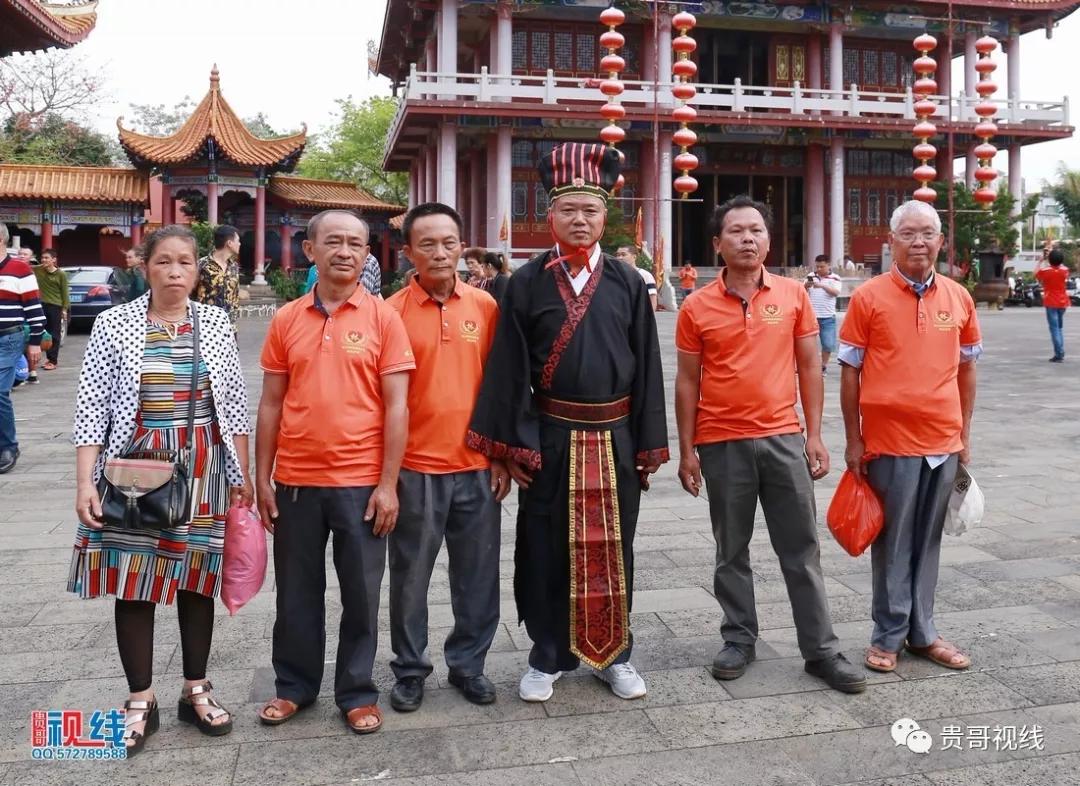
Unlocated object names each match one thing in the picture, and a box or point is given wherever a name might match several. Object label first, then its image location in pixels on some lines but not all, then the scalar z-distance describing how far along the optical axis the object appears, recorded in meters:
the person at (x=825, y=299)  11.33
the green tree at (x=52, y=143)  24.83
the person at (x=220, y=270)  5.87
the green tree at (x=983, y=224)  23.83
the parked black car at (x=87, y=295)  17.55
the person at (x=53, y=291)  11.76
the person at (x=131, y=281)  7.20
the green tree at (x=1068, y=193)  42.22
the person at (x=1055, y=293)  12.85
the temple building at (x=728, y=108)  23.36
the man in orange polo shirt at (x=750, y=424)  3.36
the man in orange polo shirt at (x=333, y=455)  2.99
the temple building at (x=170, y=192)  23.89
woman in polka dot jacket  2.85
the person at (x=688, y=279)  22.75
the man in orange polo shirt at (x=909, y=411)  3.41
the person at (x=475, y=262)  7.85
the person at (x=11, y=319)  6.50
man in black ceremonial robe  3.20
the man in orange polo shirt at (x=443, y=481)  3.17
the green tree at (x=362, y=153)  39.78
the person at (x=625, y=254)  10.29
